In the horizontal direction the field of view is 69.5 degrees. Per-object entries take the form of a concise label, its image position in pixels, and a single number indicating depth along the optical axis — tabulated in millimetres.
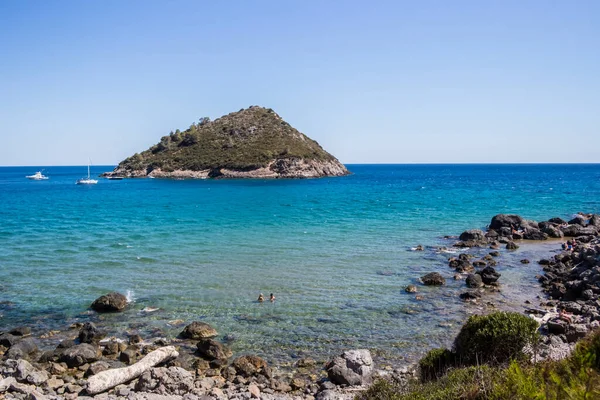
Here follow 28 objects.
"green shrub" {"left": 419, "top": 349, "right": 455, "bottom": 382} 12938
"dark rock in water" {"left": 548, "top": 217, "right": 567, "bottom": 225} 46188
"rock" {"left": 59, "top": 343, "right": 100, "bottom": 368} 14906
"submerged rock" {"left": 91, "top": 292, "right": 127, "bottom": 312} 20359
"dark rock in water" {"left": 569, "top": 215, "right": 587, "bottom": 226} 44469
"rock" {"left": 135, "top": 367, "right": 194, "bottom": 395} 12977
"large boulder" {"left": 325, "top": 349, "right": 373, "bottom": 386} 13797
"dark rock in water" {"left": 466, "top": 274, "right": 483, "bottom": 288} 24341
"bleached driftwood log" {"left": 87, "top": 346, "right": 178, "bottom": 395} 13099
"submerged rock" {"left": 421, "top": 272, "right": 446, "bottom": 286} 24828
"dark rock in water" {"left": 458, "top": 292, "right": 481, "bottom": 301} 22220
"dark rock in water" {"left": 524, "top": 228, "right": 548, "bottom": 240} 40062
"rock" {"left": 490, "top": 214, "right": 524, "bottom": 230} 43188
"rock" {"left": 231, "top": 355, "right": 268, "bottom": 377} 14430
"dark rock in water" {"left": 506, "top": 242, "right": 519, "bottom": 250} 35562
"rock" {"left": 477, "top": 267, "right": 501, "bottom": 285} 24984
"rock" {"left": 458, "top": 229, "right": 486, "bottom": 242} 38484
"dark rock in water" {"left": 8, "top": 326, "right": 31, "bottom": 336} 17422
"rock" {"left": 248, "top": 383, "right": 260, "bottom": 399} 12777
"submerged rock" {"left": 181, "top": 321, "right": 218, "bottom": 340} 17297
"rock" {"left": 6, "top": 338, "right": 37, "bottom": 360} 15391
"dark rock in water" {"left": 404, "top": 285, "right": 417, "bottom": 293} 23275
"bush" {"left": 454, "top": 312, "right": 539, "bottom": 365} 13219
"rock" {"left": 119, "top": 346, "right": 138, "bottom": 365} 15266
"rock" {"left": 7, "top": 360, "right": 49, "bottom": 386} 13438
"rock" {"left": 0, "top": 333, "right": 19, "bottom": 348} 16500
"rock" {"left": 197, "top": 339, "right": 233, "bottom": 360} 15594
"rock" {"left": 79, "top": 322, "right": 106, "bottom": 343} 16811
